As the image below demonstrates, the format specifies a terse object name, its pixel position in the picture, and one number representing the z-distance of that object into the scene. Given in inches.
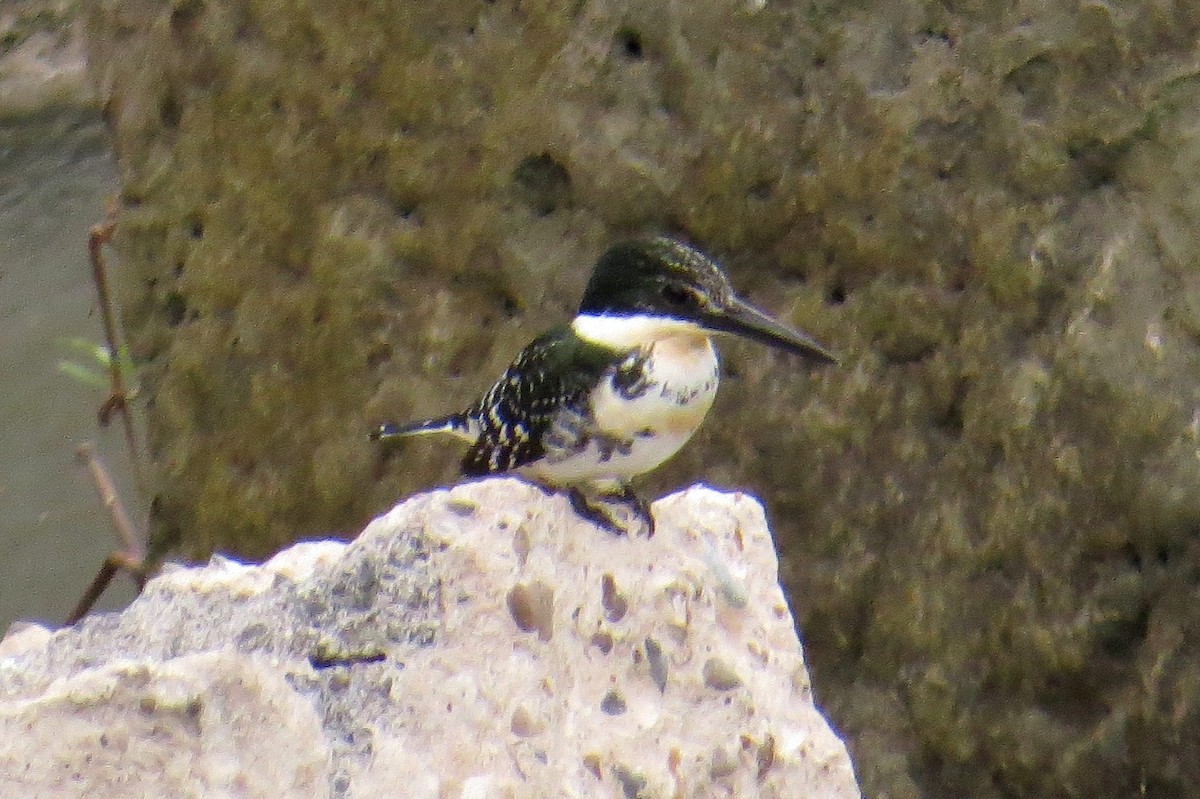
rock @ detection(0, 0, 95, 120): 707.4
